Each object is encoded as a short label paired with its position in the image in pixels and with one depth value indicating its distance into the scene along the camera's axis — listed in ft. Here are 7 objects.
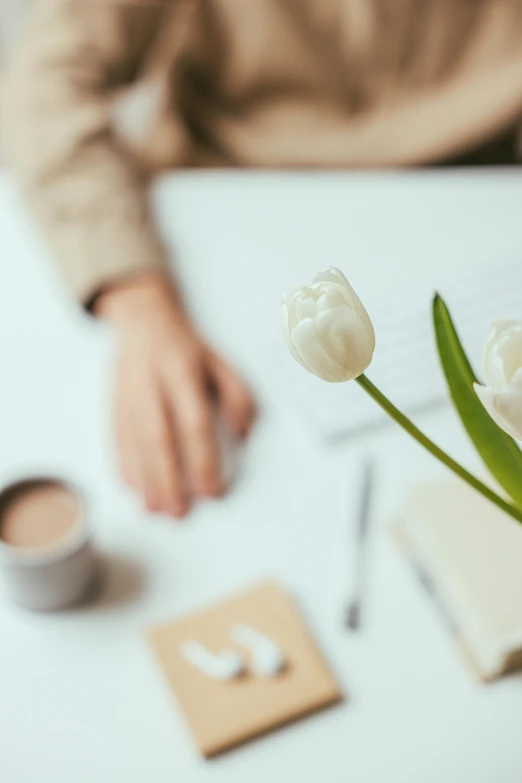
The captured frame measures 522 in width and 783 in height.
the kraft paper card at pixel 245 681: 3.96
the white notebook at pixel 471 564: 4.04
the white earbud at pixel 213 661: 4.04
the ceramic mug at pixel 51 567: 4.06
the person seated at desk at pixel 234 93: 5.50
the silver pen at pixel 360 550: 4.19
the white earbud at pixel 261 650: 4.05
